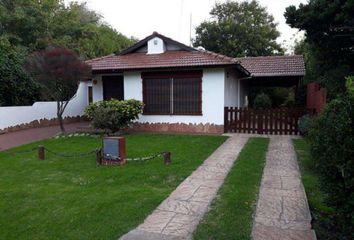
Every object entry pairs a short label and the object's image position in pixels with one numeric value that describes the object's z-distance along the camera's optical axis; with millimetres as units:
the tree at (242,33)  34406
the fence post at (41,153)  8862
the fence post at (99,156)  8023
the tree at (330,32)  8719
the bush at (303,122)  11312
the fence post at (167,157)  7880
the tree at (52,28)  23203
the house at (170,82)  13617
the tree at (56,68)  12656
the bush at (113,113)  12625
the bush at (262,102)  21344
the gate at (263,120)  13352
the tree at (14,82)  14711
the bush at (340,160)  3436
